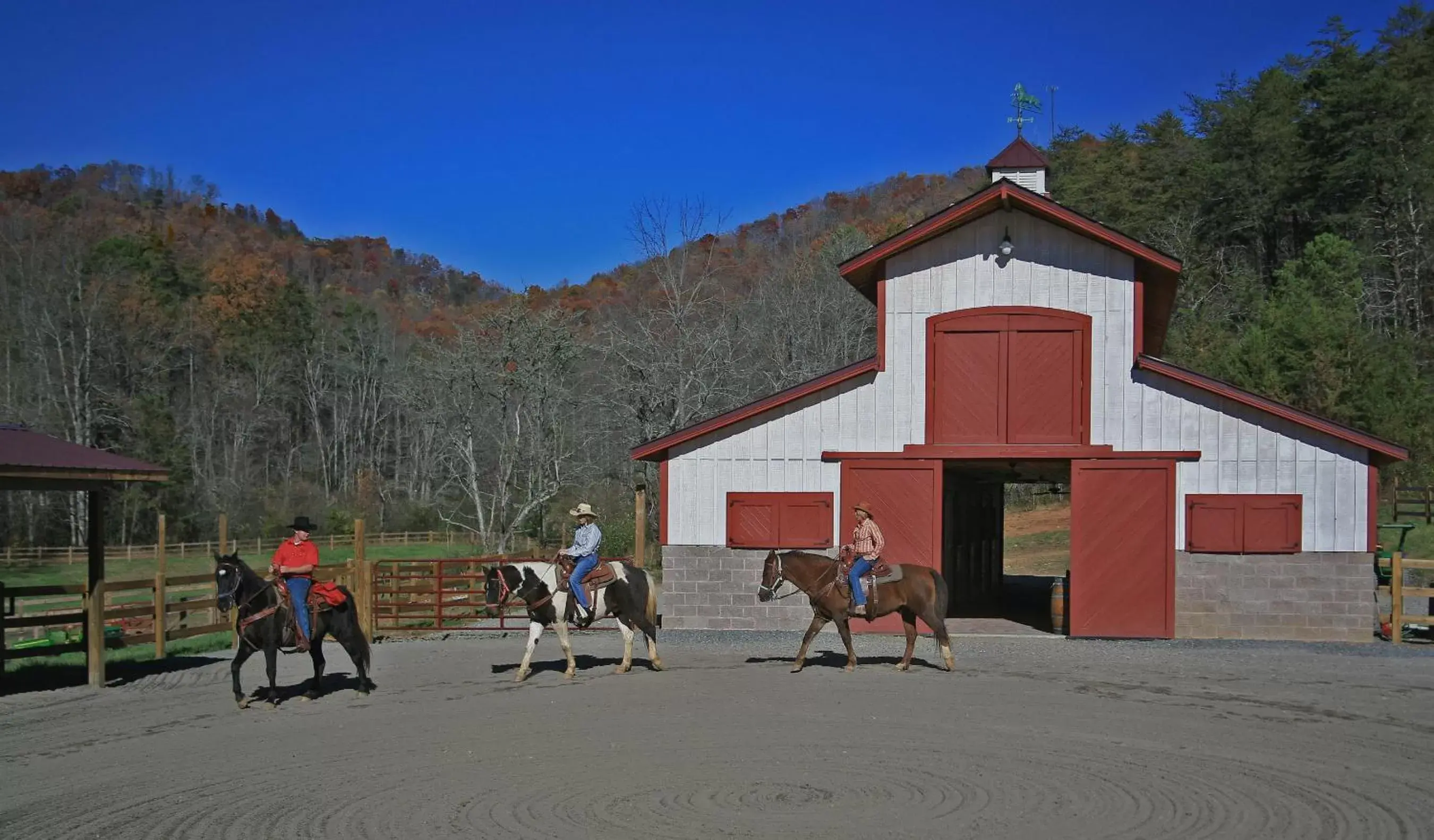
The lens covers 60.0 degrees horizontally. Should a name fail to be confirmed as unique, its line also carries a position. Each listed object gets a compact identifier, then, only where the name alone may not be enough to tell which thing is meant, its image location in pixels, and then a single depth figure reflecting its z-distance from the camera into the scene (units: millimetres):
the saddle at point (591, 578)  14961
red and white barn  18125
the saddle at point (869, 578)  15188
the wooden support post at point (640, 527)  19500
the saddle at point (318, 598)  13094
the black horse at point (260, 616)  12641
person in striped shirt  15117
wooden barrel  19438
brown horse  15297
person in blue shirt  14883
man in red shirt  13102
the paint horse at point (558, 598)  14789
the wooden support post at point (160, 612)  16375
